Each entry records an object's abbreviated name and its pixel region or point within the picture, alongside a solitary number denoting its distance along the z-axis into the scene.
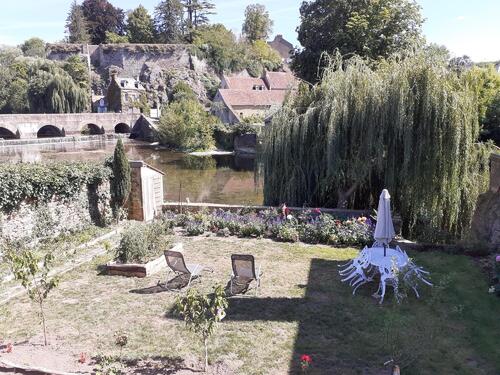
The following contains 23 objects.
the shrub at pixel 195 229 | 11.91
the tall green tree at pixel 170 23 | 74.69
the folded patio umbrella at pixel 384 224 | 7.66
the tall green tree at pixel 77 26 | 73.94
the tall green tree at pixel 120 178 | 12.96
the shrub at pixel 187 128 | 43.53
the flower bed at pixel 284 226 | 11.10
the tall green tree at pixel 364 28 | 24.30
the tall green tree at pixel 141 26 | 77.38
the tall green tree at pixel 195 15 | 76.88
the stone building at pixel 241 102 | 50.25
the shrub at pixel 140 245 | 9.16
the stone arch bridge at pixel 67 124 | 48.19
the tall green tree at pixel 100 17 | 78.50
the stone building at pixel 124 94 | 59.72
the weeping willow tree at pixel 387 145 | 11.54
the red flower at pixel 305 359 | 5.08
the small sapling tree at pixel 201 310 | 5.14
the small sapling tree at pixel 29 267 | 5.85
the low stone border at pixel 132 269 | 8.76
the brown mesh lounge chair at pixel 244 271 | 7.60
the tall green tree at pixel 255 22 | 85.25
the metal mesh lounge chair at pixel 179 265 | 7.95
